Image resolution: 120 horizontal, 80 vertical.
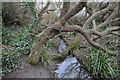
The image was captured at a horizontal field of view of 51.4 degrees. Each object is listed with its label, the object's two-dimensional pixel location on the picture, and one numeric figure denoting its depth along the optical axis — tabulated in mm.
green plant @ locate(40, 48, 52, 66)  4324
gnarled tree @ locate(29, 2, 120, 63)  3287
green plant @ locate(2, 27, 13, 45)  4952
